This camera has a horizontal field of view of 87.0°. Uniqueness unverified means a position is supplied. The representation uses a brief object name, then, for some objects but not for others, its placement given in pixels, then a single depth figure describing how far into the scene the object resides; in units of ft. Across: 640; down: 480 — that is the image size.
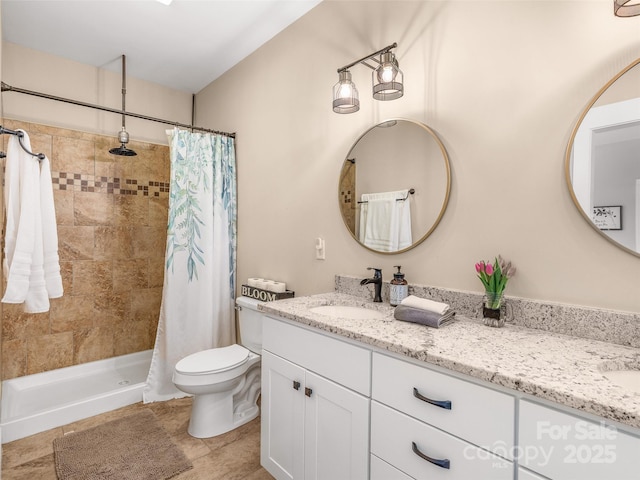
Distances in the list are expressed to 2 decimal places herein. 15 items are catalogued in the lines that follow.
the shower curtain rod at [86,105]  6.64
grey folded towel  4.09
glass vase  4.15
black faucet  5.65
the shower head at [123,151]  8.78
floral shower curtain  8.29
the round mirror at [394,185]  5.21
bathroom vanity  2.39
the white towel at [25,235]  5.75
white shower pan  6.84
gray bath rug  5.64
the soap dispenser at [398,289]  5.27
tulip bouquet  4.16
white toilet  6.44
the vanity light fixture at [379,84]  5.05
